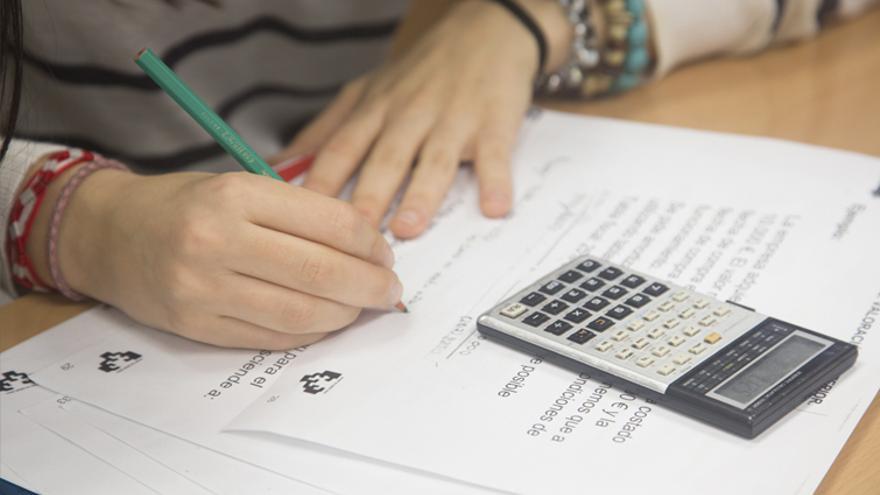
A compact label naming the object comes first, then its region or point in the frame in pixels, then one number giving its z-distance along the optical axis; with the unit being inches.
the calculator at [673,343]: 38.7
